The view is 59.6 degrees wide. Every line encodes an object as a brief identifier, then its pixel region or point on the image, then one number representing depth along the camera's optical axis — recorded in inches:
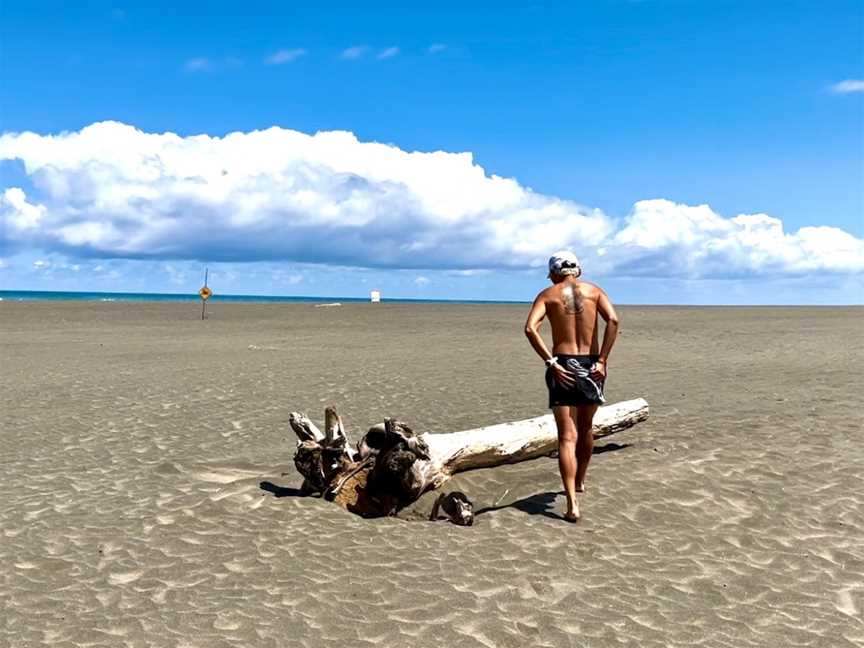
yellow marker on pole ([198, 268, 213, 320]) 1700.3
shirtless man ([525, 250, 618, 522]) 297.7
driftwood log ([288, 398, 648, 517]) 316.8
